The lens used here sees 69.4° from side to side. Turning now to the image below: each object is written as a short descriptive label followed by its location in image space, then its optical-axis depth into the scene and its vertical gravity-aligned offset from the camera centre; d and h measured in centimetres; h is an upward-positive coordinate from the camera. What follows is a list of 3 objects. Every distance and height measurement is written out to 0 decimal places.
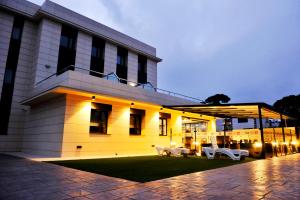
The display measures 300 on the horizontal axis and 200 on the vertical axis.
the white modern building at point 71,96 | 1136 +242
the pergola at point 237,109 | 1166 +206
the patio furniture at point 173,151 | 1243 -60
